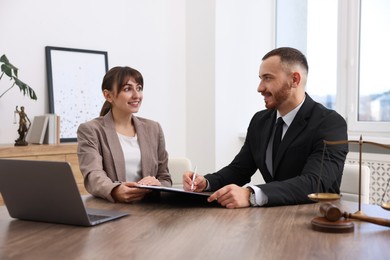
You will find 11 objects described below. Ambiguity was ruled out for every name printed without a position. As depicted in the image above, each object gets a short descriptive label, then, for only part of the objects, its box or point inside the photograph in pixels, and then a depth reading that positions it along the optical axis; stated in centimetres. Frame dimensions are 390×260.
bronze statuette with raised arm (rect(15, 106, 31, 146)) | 381
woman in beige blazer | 238
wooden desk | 126
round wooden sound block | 148
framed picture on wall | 433
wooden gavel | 150
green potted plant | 366
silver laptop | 151
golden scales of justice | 148
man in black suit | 194
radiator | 423
